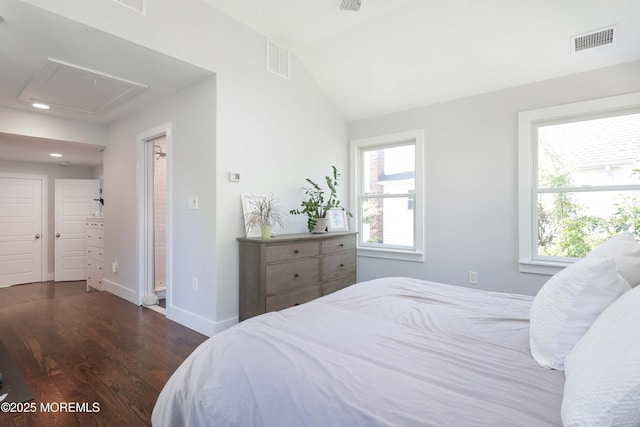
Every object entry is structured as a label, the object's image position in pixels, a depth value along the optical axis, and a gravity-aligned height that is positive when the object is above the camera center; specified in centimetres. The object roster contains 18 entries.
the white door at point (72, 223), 568 -18
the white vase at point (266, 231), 302 -18
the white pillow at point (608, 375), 57 -34
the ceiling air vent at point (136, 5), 233 +156
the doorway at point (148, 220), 383 -9
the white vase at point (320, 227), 362 -17
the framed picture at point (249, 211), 312 +2
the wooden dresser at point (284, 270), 286 -57
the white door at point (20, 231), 540 -31
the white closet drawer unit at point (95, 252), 475 -61
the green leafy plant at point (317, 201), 362 +14
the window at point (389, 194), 387 +24
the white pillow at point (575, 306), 98 -30
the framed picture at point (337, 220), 388 -9
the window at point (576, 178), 280 +32
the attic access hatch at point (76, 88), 283 +127
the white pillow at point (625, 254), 118 -18
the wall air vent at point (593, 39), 255 +143
